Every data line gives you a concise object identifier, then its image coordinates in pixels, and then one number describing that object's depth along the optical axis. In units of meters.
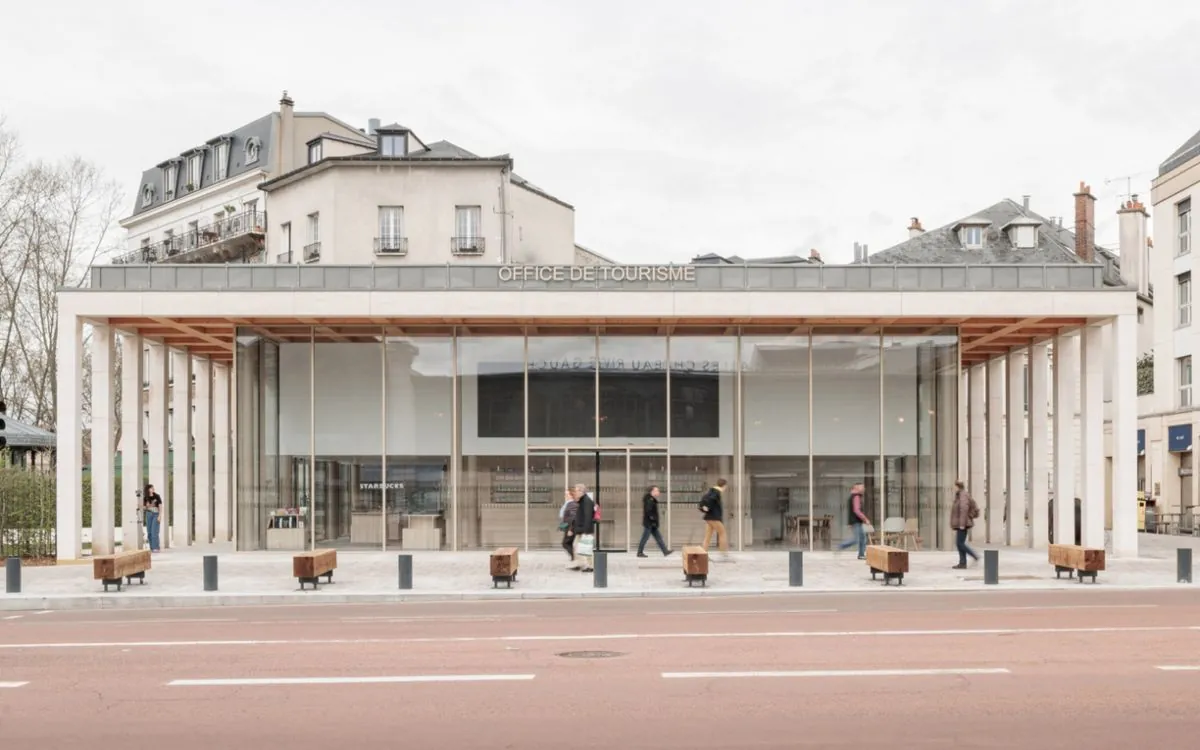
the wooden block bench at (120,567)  20.03
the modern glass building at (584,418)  28.08
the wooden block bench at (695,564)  20.58
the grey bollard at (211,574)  20.45
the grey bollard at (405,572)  20.14
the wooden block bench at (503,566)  20.45
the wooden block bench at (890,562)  20.72
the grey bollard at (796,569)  20.67
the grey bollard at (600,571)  20.30
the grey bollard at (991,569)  20.73
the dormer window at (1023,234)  57.22
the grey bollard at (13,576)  20.05
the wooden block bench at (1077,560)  21.12
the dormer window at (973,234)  57.38
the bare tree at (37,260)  43.84
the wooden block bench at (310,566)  20.42
